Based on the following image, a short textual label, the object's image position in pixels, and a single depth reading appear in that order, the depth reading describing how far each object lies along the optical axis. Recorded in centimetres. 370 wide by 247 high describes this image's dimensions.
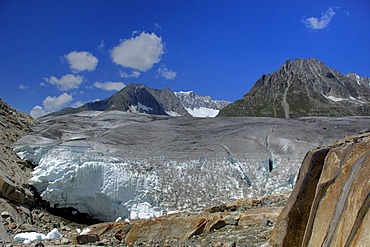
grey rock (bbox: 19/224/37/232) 1575
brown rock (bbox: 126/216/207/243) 1012
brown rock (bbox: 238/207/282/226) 1003
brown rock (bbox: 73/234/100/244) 1091
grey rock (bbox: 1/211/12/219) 1639
